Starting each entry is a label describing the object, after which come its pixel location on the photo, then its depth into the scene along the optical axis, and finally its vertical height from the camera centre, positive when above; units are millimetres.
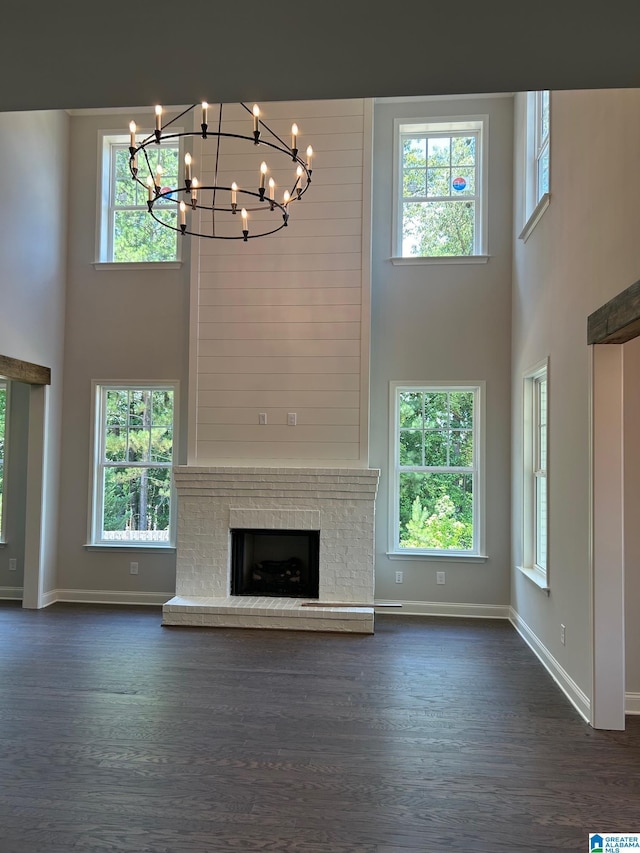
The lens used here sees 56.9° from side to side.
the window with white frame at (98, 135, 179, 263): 6246 +2477
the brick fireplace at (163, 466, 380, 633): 5250 -756
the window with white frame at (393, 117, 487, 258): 5941 +2656
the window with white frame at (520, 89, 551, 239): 4715 +2482
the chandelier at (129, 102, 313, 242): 5648 +2514
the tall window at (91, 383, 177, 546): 6156 -205
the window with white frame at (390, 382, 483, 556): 5879 -178
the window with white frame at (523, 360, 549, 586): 4801 -190
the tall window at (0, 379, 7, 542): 6172 +337
